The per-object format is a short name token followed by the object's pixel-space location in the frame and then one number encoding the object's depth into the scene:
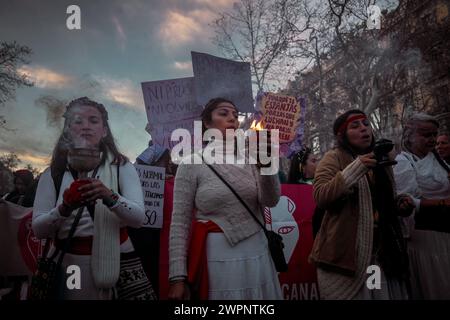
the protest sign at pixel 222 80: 4.27
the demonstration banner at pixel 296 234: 3.43
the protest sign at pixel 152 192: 3.34
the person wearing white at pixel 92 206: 1.85
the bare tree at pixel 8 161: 3.87
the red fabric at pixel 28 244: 3.42
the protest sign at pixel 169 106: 4.21
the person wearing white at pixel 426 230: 2.68
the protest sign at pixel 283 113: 5.39
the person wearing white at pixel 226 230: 1.81
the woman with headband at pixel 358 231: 2.12
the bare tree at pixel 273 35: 10.25
